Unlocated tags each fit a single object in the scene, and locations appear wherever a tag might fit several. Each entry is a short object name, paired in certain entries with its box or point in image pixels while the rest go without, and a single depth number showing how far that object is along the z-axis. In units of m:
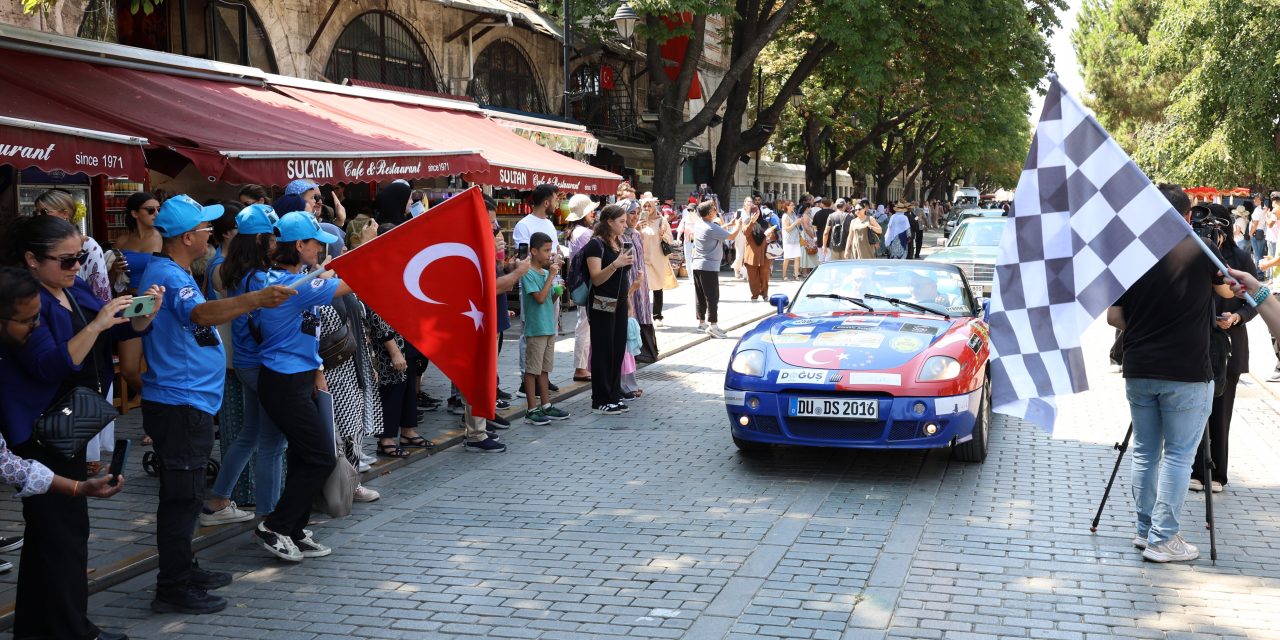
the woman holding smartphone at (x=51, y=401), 4.12
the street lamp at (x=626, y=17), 21.14
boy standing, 9.19
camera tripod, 5.48
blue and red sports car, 6.98
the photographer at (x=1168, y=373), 5.30
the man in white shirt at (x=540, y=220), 9.66
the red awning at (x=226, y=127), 9.16
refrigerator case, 10.43
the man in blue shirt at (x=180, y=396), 4.89
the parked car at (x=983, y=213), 20.56
